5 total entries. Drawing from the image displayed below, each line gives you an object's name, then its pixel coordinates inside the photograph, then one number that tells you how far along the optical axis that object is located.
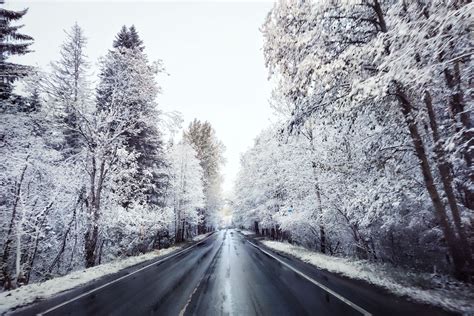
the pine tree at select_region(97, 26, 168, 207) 16.77
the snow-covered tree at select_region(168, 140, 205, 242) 33.50
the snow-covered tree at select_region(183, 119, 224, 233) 49.62
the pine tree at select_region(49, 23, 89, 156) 14.36
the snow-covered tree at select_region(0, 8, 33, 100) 16.20
